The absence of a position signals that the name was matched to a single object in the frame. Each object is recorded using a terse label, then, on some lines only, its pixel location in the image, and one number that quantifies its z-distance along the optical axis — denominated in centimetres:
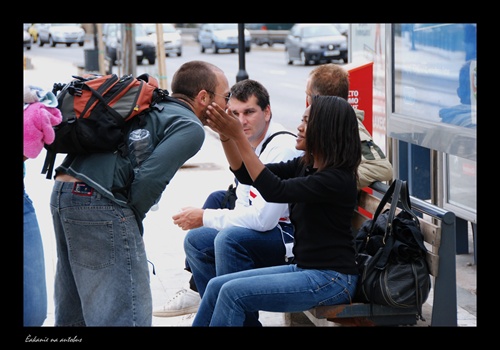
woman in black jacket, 360
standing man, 341
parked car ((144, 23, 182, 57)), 3628
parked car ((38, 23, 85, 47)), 4675
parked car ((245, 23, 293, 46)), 4694
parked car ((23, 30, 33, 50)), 4158
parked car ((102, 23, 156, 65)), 2991
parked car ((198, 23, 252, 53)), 3909
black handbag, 374
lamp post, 1266
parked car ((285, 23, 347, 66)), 3059
